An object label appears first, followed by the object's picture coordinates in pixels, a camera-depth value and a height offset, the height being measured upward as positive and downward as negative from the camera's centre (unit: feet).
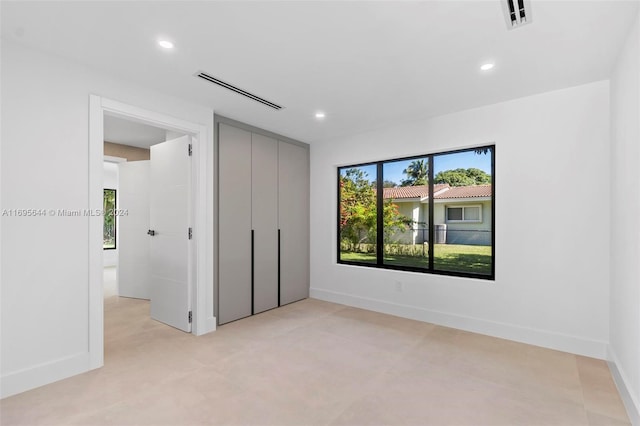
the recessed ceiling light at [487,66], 8.57 +4.11
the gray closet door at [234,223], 12.62 -0.43
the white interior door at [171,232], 11.86 -0.76
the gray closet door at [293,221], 15.49 -0.39
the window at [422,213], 12.66 +0.02
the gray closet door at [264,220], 14.02 -0.32
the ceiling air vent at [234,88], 9.21 +4.04
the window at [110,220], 27.14 -0.63
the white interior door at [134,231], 16.97 -1.01
